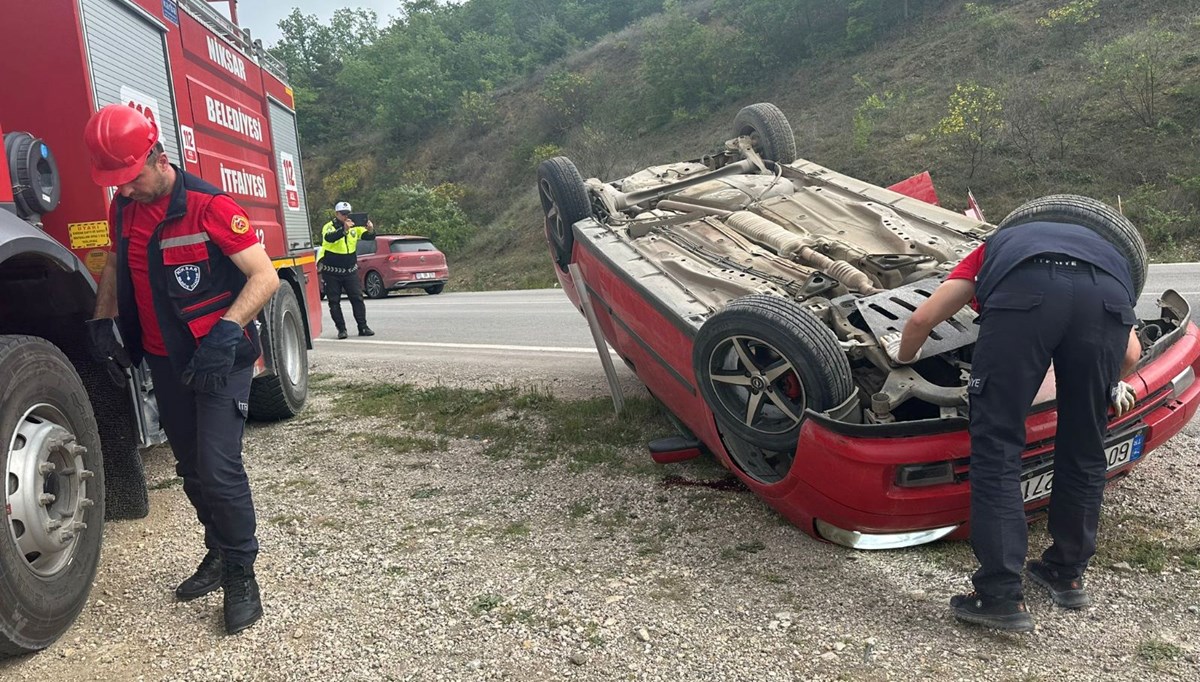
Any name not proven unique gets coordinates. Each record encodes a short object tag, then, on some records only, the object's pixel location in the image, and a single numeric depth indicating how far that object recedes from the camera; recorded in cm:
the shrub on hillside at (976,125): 1561
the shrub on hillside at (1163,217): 1188
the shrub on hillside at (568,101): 3088
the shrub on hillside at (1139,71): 1464
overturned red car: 276
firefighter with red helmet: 272
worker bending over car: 245
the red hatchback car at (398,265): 1741
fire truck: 257
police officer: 987
